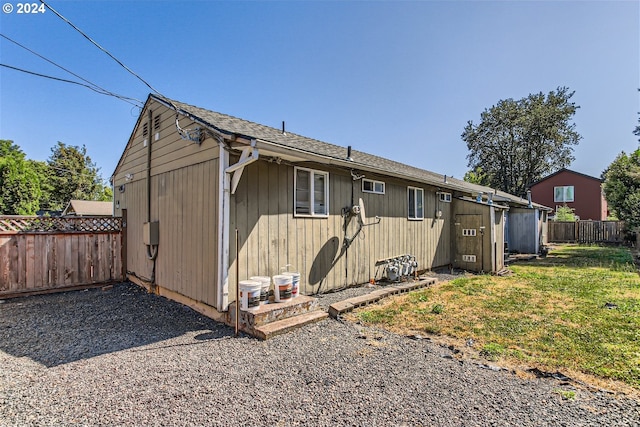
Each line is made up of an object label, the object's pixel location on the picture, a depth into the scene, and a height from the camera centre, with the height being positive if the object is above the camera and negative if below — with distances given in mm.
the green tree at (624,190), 15648 +1601
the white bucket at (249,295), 4406 -1110
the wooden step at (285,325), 4172 -1554
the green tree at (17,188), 17172 +1734
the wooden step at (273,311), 4346 -1407
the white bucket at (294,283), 5043 -1094
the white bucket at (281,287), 4875 -1103
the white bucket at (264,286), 4805 -1072
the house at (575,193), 25000 +2134
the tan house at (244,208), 4805 +202
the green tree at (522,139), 28703 +7812
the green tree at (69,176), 29234 +4134
